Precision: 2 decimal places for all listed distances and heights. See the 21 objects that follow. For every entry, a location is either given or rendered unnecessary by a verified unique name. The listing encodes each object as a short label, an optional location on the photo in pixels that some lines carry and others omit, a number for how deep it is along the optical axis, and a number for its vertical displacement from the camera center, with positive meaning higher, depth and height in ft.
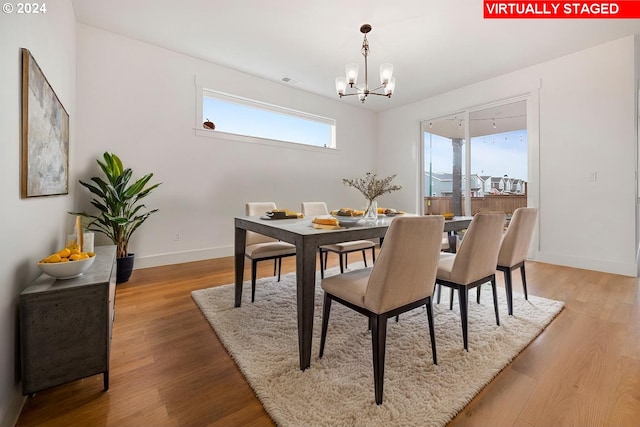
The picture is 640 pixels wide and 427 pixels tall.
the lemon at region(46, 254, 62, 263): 4.31 -0.72
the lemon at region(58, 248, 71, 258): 4.53 -0.67
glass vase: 7.23 +0.10
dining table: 4.74 -0.48
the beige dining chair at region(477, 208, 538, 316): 6.79 -0.72
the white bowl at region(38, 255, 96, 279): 4.16 -0.86
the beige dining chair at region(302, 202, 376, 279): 9.06 -1.08
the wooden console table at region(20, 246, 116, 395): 3.82 -1.73
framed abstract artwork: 4.39 +1.53
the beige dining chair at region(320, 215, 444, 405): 4.11 -1.10
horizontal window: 13.26 +5.10
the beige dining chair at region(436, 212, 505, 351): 5.40 -0.91
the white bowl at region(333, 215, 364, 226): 6.10 -0.15
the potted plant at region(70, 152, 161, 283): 9.48 +0.34
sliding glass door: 13.79 +3.06
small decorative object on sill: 12.80 +4.19
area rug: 3.88 -2.71
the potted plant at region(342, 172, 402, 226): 7.00 +0.49
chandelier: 8.82 +4.48
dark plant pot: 9.50 -1.92
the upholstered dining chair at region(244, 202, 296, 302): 7.74 -1.02
